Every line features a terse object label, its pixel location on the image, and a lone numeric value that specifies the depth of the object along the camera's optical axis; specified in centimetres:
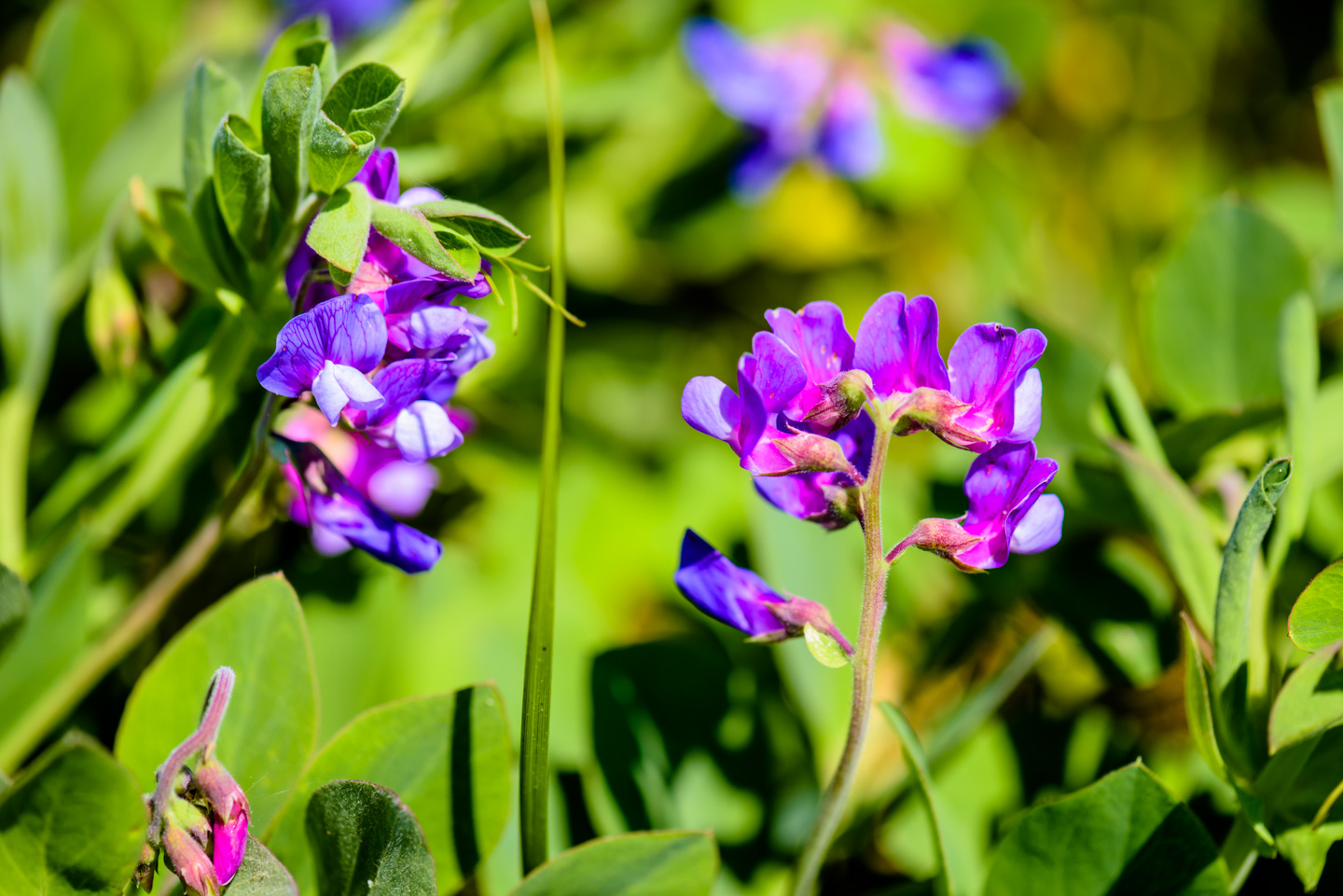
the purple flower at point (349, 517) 59
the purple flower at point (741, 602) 57
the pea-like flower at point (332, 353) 56
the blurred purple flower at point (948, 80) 86
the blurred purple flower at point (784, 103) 81
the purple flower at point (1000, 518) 57
